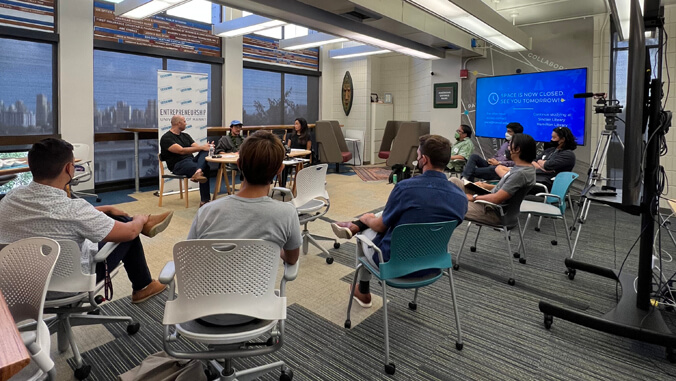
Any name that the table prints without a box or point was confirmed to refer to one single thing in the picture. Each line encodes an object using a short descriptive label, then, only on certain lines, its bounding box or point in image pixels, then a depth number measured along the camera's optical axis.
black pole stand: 2.20
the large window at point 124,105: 6.27
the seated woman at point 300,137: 7.12
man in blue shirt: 2.21
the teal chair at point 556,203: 3.49
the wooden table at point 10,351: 0.74
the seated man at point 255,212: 1.64
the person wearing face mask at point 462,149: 6.44
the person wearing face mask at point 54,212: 1.85
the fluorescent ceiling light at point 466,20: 4.40
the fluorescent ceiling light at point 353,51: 8.52
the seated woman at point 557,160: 4.78
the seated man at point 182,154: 5.48
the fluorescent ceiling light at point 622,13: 4.31
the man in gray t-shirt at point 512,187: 3.13
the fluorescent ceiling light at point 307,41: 7.20
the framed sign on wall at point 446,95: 7.86
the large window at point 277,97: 8.48
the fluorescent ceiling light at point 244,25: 5.96
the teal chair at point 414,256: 2.06
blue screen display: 6.02
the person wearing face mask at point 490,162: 5.69
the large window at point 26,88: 5.31
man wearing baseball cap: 6.36
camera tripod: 3.28
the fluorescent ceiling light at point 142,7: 4.82
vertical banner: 6.06
